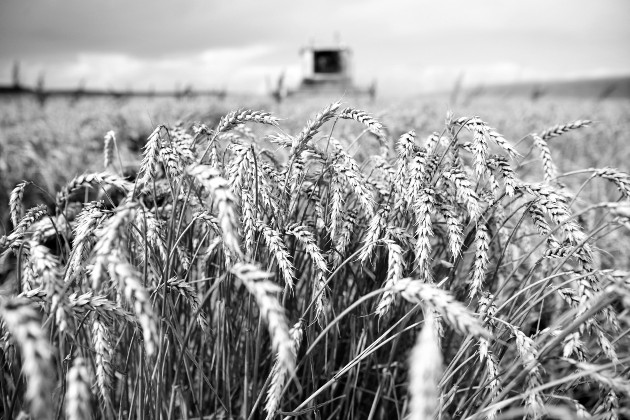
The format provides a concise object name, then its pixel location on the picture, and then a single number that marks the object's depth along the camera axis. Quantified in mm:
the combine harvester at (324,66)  37969
